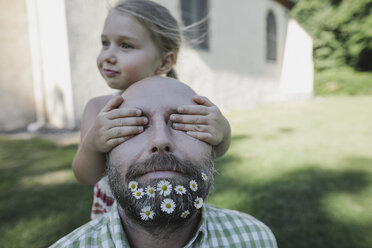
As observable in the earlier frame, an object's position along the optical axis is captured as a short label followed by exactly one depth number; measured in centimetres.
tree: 1602
